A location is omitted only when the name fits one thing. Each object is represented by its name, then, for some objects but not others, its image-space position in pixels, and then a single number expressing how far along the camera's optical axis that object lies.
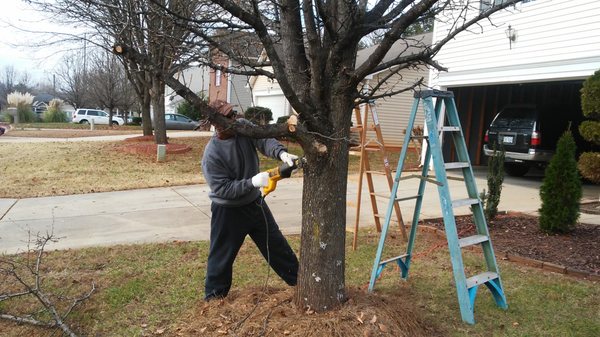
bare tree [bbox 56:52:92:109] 45.41
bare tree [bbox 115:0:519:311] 2.97
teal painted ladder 3.65
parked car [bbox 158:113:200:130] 34.34
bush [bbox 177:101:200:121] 37.82
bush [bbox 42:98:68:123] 41.41
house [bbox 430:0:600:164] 9.50
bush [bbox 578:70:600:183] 7.00
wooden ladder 5.60
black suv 11.49
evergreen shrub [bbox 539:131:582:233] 5.86
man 3.62
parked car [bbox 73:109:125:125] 39.91
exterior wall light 10.82
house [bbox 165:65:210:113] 42.94
